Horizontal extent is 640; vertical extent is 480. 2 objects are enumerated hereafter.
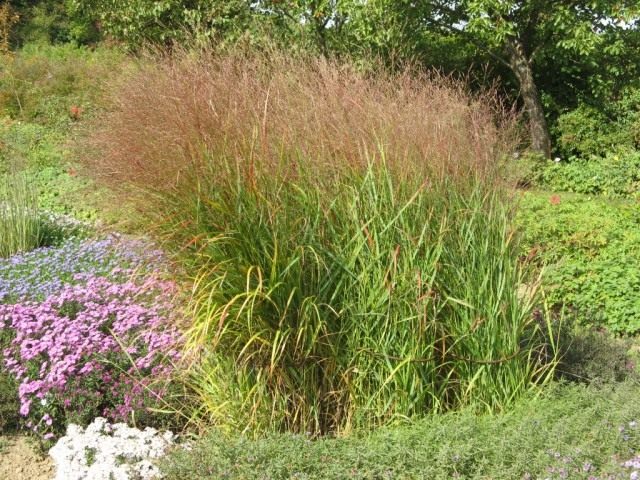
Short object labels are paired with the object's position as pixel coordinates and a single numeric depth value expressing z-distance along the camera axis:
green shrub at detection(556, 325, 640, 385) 4.14
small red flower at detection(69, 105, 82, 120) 13.99
